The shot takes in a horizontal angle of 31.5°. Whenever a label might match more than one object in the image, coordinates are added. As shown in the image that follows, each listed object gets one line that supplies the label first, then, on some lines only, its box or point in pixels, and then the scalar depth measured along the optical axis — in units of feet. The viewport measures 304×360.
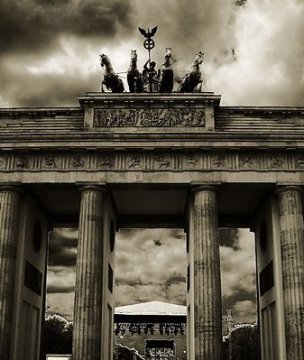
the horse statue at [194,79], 118.93
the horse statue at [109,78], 118.21
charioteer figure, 123.34
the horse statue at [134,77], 119.44
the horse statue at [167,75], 118.52
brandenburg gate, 101.71
